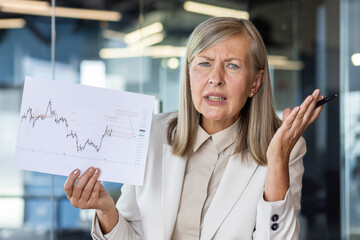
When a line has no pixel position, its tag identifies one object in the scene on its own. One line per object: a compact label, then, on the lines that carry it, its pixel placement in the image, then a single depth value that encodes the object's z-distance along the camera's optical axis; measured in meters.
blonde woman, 1.48
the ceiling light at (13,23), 4.27
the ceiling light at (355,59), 5.08
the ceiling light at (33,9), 4.25
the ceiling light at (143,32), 4.38
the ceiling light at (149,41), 4.40
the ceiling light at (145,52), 4.37
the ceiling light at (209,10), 4.67
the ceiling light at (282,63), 5.12
